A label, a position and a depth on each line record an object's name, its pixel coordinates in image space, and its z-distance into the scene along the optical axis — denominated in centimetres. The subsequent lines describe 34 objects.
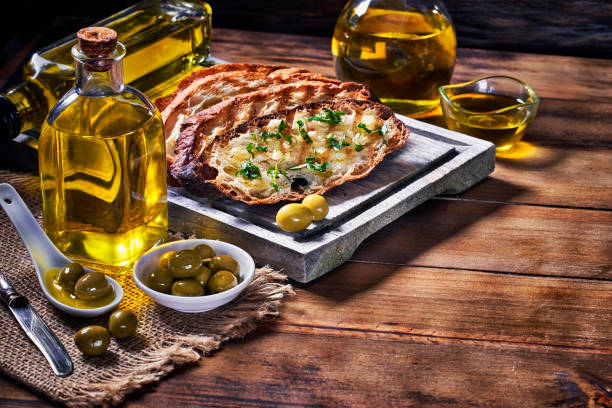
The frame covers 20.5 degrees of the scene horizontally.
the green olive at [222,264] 114
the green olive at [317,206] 120
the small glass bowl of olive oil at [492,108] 135
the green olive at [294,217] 118
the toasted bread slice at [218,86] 132
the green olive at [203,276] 113
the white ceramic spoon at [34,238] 115
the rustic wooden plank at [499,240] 121
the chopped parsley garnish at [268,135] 126
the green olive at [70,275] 113
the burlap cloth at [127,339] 106
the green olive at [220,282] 113
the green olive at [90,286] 112
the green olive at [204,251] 115
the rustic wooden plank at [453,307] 113
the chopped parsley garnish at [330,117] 129
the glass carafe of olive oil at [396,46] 138
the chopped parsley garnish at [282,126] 127
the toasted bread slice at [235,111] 124
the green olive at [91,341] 108
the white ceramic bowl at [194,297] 112
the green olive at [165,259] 114
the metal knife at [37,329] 108
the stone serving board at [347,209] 118
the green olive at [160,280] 113
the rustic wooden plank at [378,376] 107
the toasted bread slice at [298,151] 123
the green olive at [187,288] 112
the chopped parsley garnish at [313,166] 125
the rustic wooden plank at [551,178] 131
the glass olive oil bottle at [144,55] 130
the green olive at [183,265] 113
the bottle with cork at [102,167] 114
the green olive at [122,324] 110
